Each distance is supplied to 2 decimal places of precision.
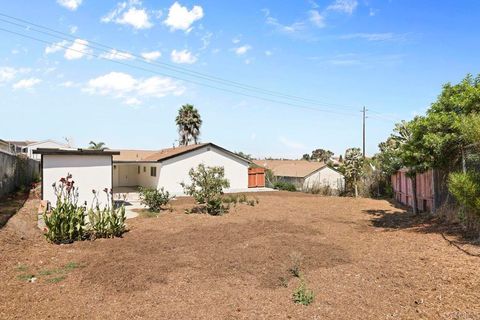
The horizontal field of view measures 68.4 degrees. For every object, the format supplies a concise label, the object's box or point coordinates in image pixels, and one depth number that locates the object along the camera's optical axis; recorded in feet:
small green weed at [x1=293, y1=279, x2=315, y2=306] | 18.11
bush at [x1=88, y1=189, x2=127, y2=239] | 35.14
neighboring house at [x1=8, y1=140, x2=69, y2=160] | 173.68
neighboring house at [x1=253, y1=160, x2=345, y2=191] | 128.77
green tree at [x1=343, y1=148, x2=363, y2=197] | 89.10
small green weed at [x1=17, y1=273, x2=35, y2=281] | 22.79
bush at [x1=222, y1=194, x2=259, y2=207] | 62.48
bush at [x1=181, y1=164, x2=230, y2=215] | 52.44
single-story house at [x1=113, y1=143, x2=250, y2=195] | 92.32
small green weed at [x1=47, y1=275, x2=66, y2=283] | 22.56
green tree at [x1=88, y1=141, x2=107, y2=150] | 175.94
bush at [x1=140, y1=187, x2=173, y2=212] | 53.83
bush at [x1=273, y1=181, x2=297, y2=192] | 109.42
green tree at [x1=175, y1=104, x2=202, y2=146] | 147.33
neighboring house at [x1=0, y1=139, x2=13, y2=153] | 107.03
